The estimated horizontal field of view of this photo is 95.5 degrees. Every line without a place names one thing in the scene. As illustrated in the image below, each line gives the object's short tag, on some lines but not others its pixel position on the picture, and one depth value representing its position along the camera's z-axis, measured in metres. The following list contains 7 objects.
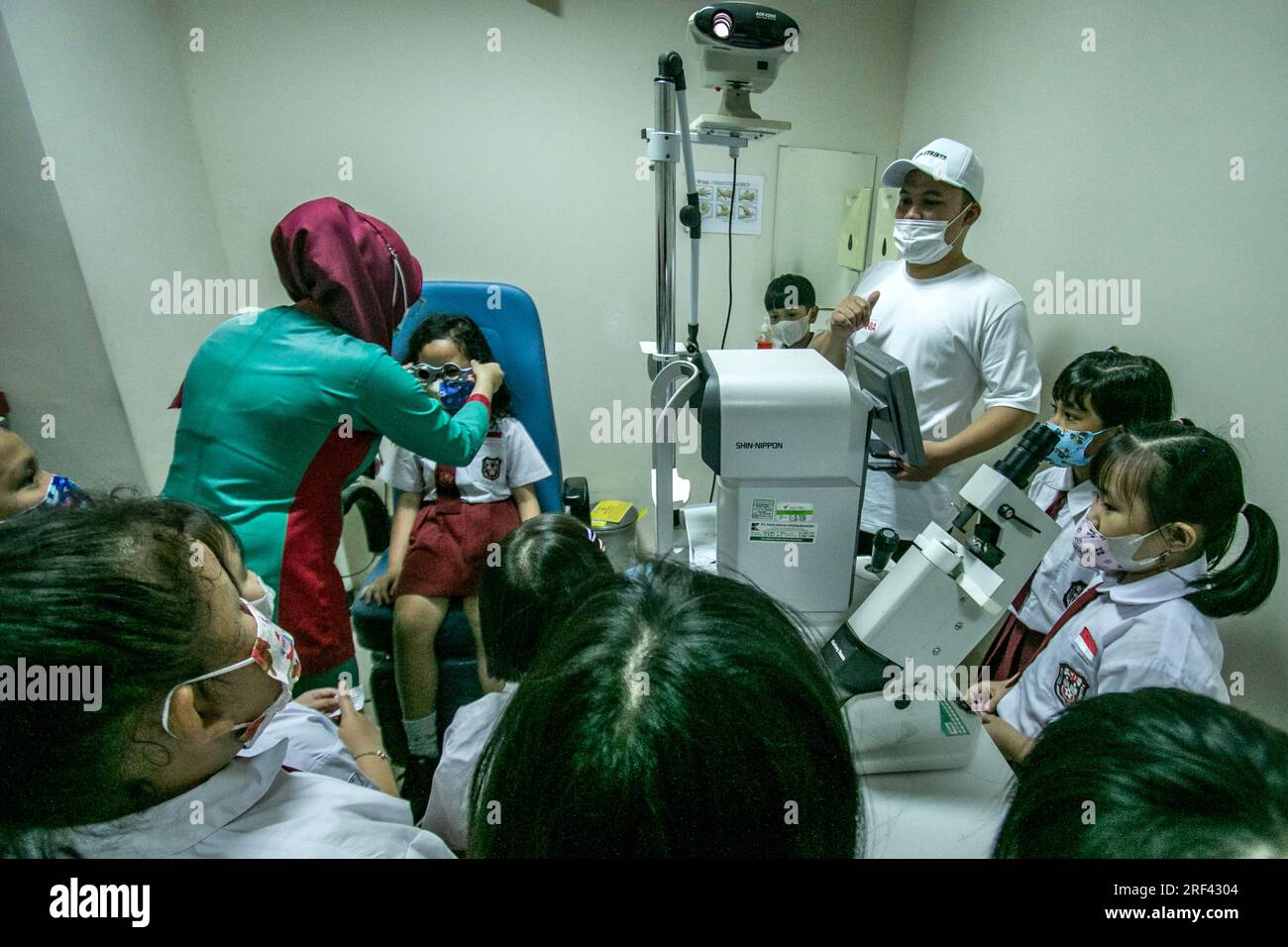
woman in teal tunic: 1.07
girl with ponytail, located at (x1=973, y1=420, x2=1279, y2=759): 0.89
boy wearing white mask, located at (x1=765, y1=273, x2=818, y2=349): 2.29
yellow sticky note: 2.39
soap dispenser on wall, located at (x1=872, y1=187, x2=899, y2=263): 2.32
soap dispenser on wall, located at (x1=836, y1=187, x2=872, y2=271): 2.35
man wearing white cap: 1.46
